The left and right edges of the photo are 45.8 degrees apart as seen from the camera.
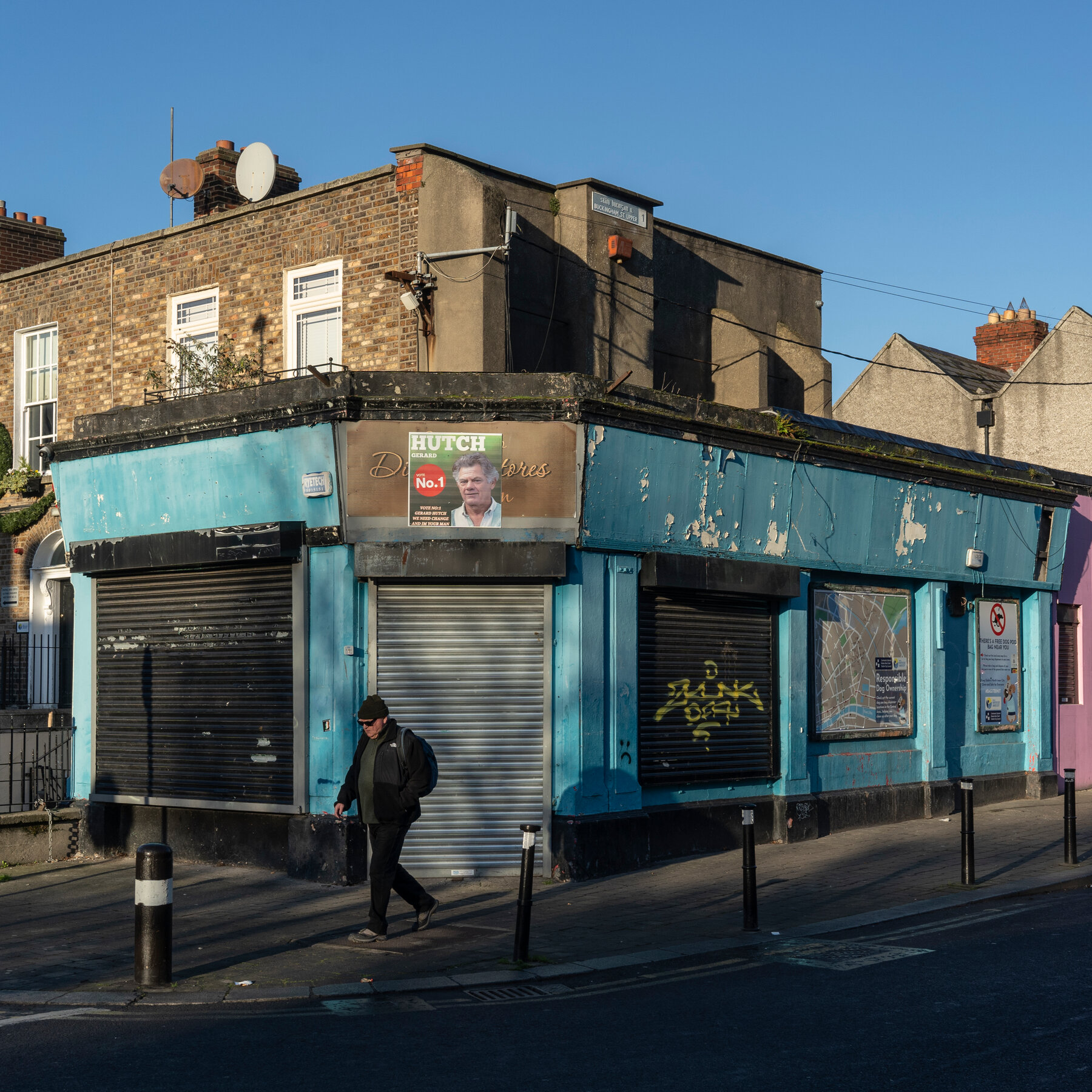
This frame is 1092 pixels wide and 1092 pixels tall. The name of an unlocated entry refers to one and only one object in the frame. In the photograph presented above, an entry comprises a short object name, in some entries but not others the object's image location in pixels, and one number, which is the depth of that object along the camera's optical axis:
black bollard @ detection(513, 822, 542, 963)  8.39
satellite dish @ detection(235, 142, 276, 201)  16.53
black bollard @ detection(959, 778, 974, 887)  10.90
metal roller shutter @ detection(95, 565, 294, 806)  12.62
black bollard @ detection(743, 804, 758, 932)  9.30
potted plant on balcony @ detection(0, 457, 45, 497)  18.64
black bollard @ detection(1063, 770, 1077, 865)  11.91
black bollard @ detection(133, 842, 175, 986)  7.84
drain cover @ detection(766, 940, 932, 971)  8.23
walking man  9.14
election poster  12.13
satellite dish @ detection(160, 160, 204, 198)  17.80
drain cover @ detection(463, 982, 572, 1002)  7.61
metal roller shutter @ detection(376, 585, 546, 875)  12.07
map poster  15.16
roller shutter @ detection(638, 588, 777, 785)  13.08
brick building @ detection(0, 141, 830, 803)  14.54
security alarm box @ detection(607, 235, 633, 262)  15.91
